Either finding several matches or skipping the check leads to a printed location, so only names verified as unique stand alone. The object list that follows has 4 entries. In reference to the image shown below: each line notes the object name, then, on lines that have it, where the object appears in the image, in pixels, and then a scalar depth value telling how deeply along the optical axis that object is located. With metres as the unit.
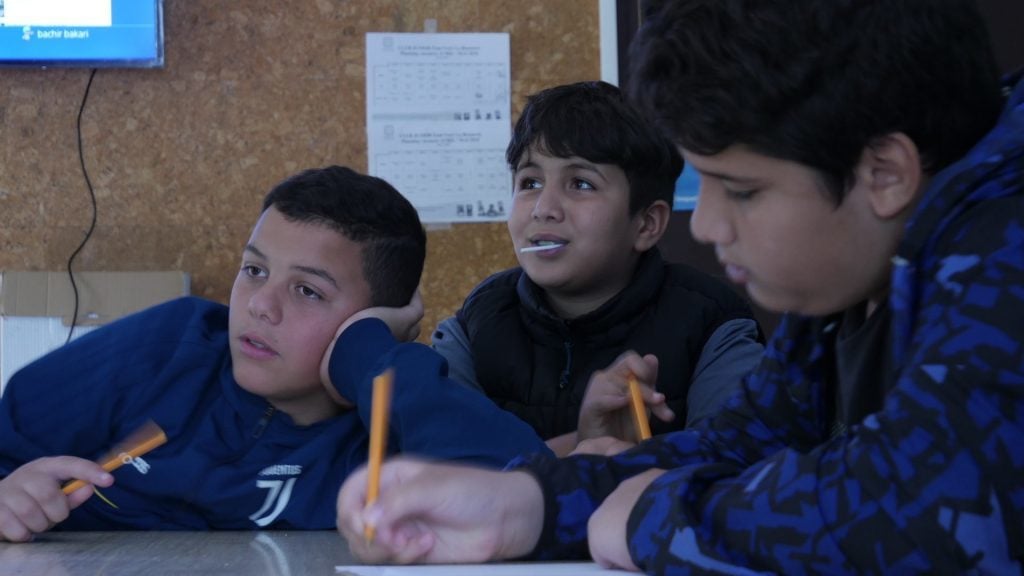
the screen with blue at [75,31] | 2.65
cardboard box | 2.67
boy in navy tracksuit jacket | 1.28
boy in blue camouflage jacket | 0.59
